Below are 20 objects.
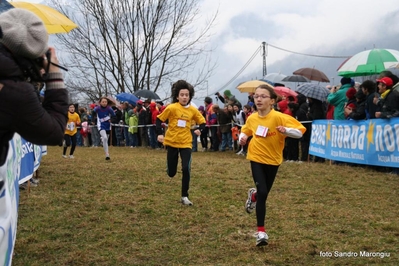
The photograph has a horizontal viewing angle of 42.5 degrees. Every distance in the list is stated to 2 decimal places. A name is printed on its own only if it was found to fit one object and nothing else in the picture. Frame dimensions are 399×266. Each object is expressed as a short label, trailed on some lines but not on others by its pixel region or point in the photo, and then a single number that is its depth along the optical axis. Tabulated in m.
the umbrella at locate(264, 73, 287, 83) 23.66
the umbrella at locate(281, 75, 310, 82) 22.62
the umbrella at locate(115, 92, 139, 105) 26.83
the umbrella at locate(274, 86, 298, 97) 17.54
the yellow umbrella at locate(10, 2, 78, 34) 9.53
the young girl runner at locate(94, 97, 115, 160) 15.68
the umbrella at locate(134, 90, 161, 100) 26.48
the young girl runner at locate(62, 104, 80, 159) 16.13
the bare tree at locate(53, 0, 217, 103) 33.62
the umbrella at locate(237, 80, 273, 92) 20.61
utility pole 45.40
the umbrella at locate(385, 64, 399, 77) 14.03
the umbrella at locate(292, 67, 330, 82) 22.67
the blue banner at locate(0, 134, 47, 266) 3.06
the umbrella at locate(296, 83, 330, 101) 14.69
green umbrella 14.05
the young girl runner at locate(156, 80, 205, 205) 8.31
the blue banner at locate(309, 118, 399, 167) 11.09
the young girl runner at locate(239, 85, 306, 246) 6.02
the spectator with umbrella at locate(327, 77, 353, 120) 13.82
